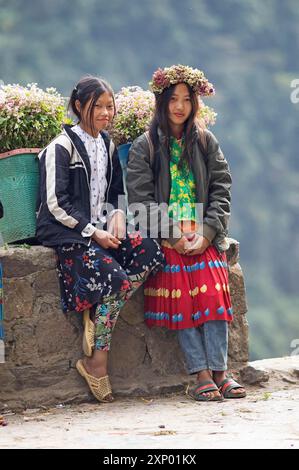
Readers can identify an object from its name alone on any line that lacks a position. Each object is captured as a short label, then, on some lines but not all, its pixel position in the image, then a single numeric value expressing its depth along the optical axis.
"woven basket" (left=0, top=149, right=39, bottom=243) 9.01
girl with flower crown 9.05
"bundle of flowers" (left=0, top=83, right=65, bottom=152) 9.01
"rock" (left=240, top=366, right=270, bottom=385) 9.76
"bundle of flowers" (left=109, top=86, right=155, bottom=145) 9.68
